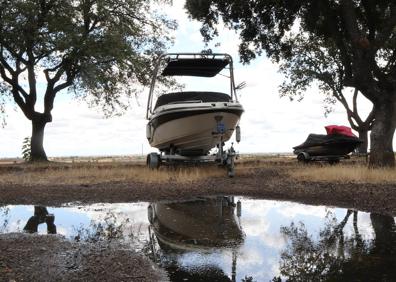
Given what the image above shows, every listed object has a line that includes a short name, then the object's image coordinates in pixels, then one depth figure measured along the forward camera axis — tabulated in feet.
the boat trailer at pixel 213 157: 49.65
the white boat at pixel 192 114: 50.37
